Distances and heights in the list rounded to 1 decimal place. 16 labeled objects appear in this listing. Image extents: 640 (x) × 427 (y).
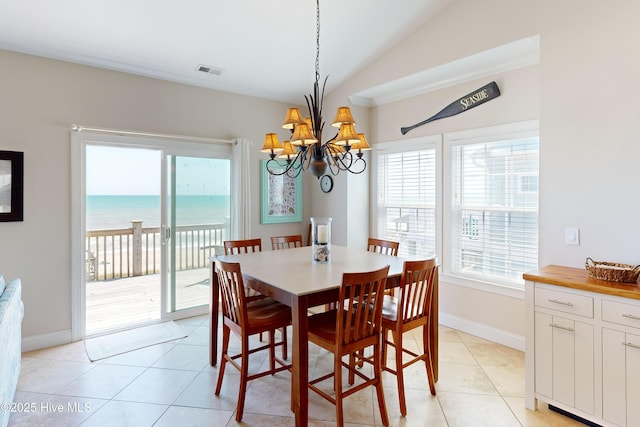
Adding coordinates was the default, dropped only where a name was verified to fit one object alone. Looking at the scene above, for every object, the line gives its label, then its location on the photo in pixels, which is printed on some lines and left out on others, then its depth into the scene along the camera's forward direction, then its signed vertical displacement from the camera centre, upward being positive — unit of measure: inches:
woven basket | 82.0 -14.3
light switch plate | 99.3 -6.8
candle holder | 113.6 -8.9
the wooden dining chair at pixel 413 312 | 90.4 -28.3
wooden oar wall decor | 133.1 +45.1
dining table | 79.7 -18.0
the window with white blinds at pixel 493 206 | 127.7 +2.5
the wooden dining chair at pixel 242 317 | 88.6 -29.3
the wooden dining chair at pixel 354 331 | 79.7 -29.6
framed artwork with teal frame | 184.4 +7.6
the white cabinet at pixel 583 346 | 76.7 -32.0
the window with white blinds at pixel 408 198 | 161.0 +7.0
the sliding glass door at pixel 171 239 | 147.0 -13.9
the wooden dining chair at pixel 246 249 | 117.4 -14.9
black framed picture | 121.4 +9.5
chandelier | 94.0 +20.0
